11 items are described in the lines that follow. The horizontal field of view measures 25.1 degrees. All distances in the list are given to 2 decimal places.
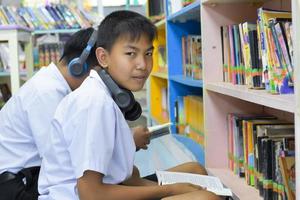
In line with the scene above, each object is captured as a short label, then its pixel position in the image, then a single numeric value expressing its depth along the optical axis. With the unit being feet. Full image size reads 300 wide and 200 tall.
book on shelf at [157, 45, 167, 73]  14.60
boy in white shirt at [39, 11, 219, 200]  6.73
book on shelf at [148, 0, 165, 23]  14.25
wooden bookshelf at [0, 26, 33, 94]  12.04
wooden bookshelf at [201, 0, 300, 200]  8.81
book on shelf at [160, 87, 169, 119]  14.67
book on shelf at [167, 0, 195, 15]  11.76
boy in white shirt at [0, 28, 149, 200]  8.07
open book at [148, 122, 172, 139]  8.76
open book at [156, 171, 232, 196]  7.41
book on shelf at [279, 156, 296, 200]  7.13
